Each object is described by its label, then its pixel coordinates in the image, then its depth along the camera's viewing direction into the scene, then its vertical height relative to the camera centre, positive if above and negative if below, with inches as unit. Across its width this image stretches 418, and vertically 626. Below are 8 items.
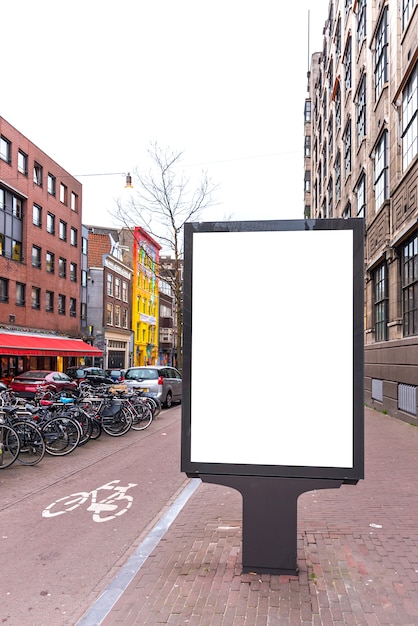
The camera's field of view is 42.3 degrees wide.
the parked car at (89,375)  1191.1 -68.1
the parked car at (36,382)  805.7 -58.5
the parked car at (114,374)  1291.6 -71.0
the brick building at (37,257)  1195.9 +226.5
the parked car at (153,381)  735.1 -49.0
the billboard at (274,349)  156.9 -0.9
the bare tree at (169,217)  1141.1 +274.0
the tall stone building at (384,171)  589.6 +248.9
